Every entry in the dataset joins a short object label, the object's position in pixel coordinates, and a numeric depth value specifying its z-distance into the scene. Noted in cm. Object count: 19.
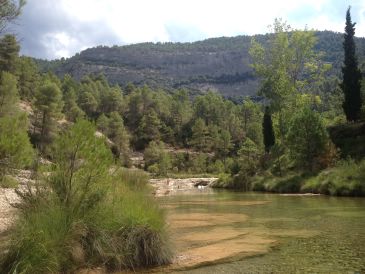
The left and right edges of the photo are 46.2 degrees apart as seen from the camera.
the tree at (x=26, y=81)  8997
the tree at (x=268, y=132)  6062
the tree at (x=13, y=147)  2164
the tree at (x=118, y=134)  9706
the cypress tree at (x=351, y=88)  4494
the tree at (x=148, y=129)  11806
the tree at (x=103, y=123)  9644
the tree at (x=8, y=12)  1516
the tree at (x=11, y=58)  7612
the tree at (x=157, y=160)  8688
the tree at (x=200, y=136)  11331
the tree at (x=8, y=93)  5273
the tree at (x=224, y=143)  10462
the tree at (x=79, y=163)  947
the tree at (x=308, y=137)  3847
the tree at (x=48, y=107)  7169
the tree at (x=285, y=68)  5134
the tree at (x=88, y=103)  11269
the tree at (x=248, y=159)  5270
